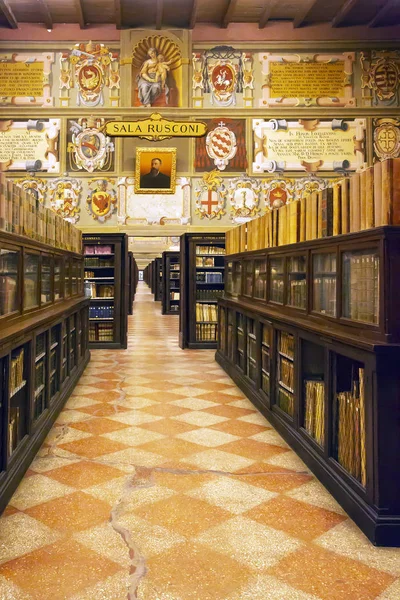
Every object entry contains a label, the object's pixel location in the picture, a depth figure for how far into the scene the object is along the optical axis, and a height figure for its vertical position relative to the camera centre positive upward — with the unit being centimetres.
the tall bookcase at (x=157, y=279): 2225 +45
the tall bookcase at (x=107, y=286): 961 +4
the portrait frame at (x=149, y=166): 996 +239
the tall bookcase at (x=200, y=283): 978 +5
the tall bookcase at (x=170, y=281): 1650 +24
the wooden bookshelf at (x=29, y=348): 300 -45
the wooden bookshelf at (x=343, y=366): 252 -50
